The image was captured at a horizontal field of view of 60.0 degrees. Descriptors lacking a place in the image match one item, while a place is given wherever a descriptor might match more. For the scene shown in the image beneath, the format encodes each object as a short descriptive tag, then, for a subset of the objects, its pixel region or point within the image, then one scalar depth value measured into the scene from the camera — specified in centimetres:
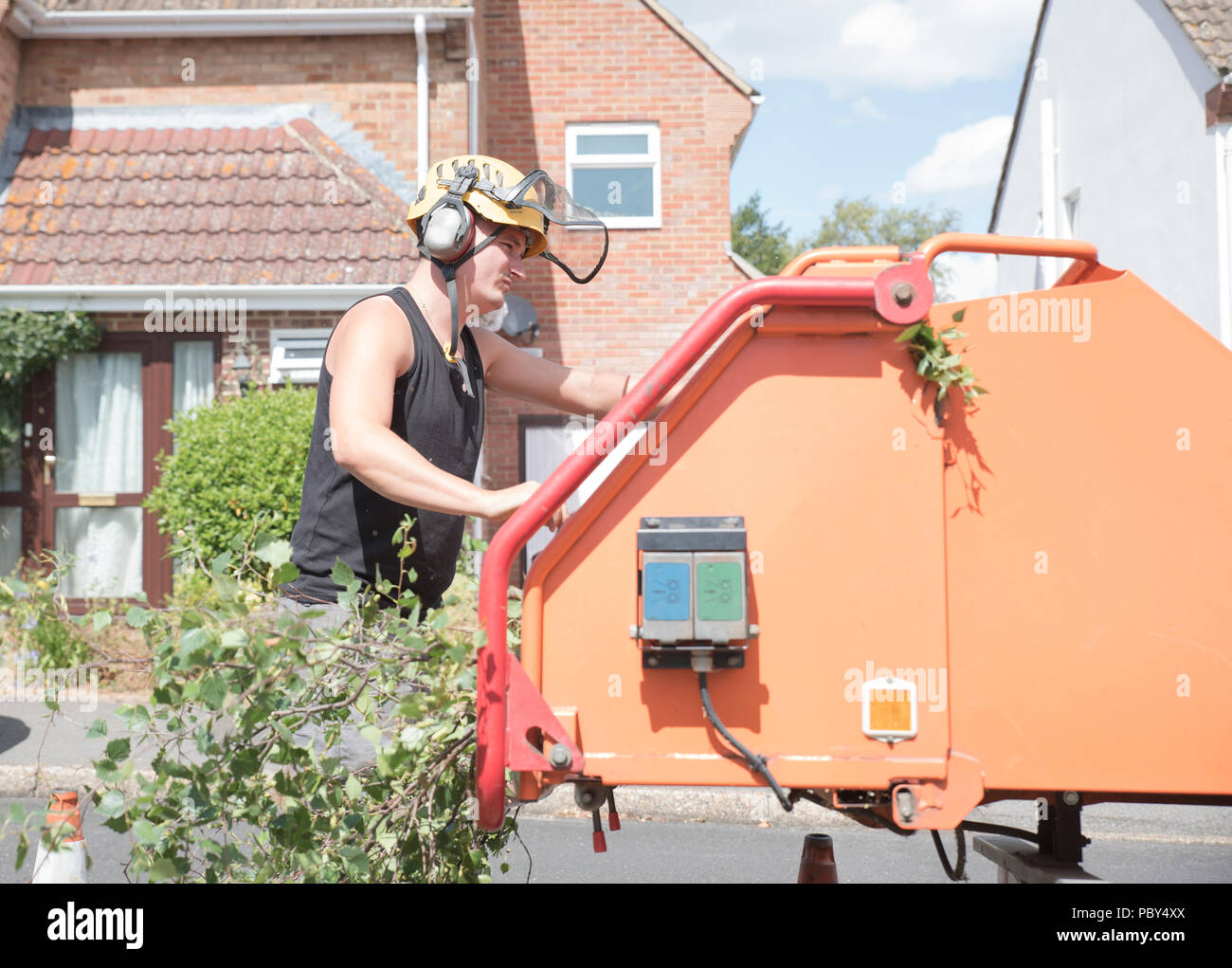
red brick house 996
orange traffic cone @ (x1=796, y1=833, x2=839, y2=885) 243
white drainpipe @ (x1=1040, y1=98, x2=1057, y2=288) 1516
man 263
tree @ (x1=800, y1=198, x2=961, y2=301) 4075
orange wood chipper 201
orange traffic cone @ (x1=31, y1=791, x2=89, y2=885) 326
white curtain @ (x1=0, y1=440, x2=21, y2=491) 1055
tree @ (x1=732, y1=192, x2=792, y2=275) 5156
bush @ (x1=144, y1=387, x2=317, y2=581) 881
